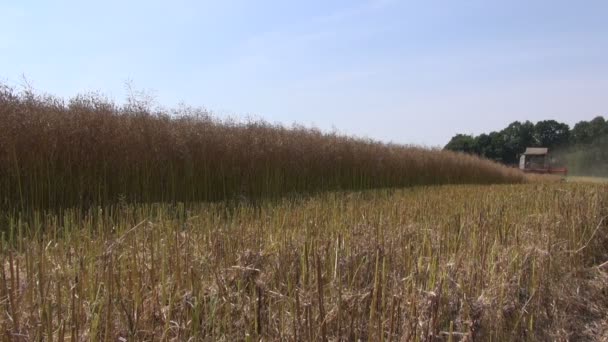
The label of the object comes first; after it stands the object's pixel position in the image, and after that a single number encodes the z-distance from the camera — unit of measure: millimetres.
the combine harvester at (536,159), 34375
